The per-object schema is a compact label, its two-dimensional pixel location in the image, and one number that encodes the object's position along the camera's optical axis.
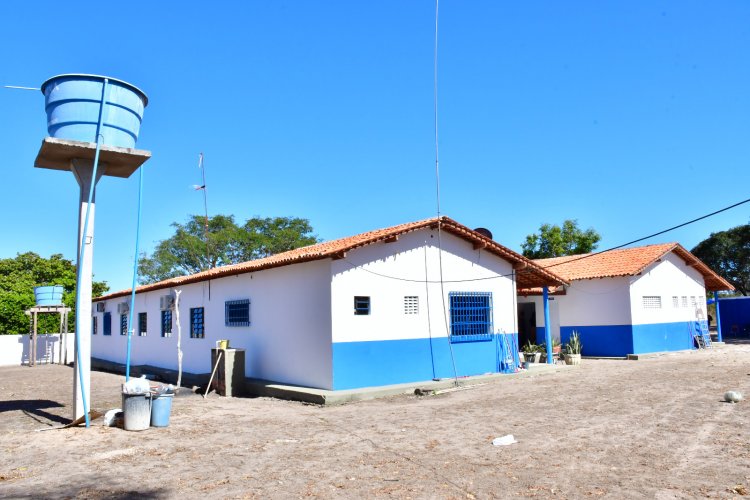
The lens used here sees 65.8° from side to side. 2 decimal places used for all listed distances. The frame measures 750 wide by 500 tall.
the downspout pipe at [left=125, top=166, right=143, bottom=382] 10.46
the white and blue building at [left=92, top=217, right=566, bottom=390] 13.20
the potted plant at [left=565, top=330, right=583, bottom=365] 19.52
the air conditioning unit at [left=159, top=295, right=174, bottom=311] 18.95
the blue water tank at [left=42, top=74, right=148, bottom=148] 9.79
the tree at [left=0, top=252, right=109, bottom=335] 28.78
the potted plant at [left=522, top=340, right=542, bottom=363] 19.33
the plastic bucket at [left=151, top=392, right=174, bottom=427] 9.67
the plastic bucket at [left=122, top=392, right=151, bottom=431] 9.36
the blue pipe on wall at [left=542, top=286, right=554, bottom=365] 18.77
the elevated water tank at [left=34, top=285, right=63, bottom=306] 25.33
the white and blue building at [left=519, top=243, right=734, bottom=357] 22.23
